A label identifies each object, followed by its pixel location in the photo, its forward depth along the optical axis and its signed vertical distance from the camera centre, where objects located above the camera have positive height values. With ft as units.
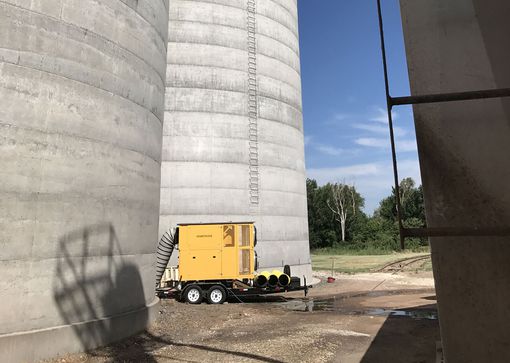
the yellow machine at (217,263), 57.52 -2.24
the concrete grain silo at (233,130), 70.74 +23.17
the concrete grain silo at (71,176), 25.96 +5.76
